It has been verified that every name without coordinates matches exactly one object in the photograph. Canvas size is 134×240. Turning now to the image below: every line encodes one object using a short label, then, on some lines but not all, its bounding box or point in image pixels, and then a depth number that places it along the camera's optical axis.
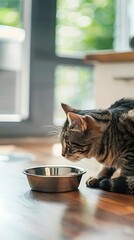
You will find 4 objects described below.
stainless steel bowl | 1.70
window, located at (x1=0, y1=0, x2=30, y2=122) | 3.54
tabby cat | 1.75
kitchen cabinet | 2.89
